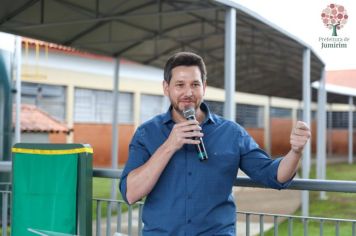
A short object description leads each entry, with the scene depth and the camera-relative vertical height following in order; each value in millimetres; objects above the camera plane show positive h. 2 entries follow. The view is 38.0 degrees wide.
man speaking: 2107 -127
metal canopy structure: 7855 +1921
